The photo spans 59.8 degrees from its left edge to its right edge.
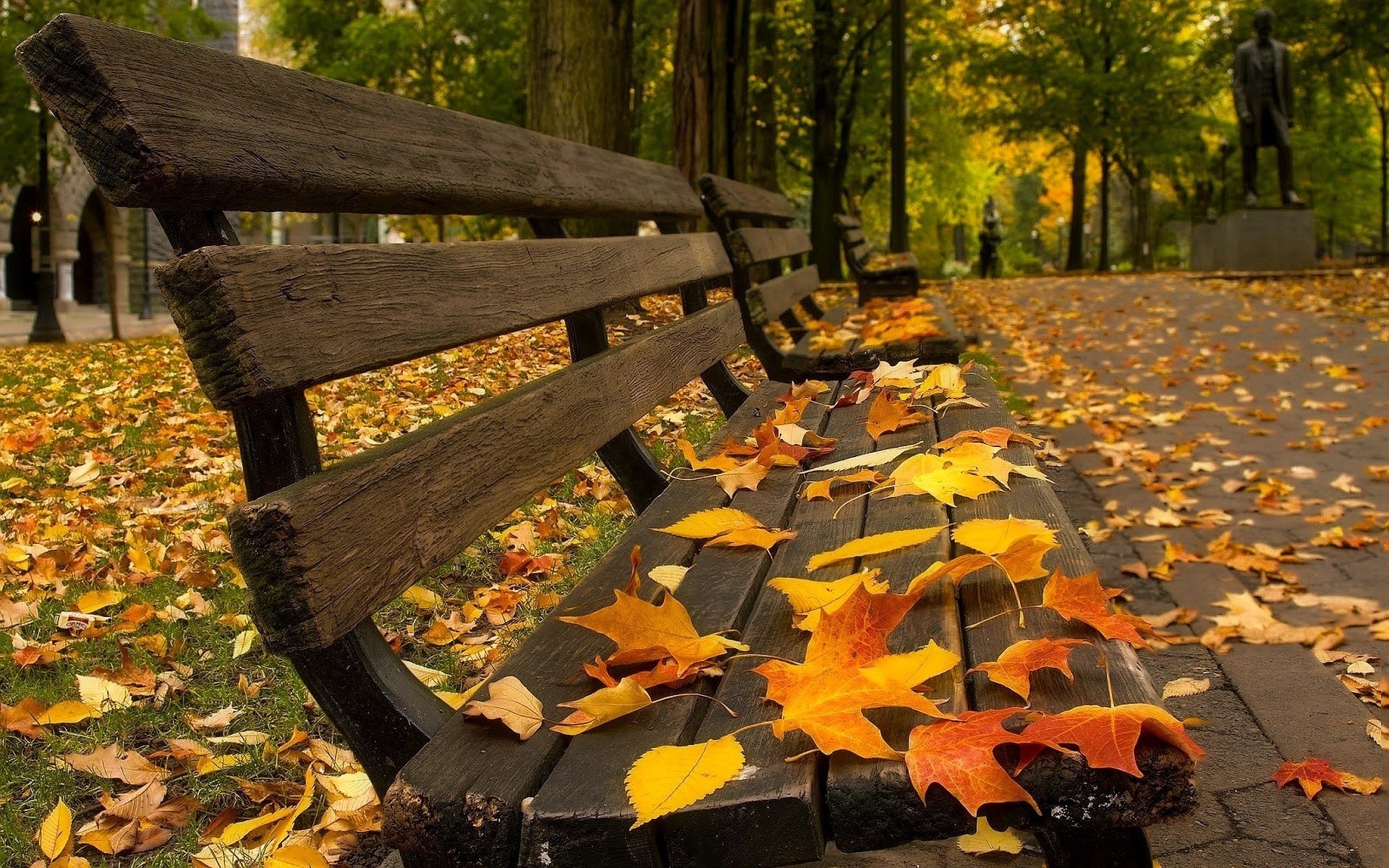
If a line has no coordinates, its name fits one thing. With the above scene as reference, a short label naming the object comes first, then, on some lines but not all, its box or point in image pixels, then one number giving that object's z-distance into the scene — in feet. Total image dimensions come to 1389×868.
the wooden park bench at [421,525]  3.38
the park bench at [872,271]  23.73
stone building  79.00
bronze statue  50.47
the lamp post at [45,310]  57.57
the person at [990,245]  121.70
